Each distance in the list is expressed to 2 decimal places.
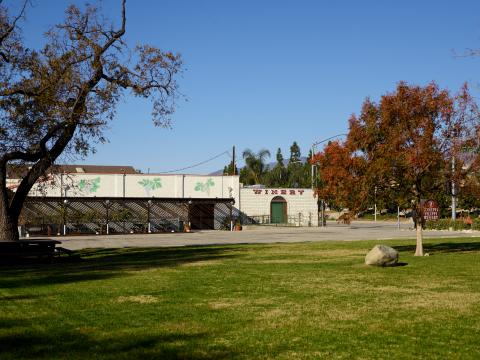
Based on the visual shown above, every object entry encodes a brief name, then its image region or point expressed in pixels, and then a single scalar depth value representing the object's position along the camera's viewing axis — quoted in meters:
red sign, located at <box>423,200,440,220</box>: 22.58
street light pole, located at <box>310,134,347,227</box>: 57.38
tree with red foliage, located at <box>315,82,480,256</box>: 21.53
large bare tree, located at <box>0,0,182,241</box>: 20.92
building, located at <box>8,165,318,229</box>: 48.91
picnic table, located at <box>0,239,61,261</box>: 19.75
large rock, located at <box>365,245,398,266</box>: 17.78
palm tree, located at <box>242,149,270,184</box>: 95.12
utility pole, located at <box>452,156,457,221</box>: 21.87
